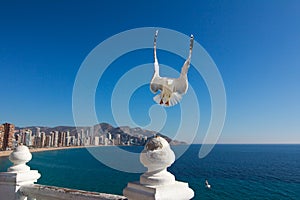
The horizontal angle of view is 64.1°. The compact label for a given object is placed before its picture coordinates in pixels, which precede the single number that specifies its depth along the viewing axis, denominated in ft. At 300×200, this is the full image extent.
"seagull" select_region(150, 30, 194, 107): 9.36
